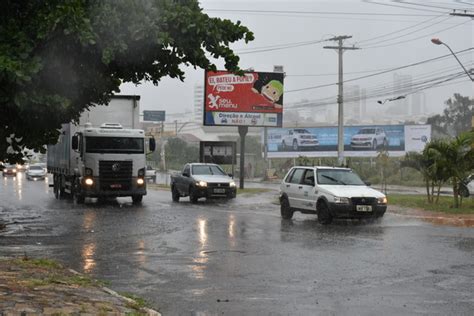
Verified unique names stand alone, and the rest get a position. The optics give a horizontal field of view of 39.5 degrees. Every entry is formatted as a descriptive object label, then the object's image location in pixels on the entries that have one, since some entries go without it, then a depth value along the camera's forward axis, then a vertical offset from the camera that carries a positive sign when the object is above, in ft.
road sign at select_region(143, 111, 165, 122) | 239.30 +19.05
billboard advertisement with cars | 206.39 +9.50
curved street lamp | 92.95 +18.05
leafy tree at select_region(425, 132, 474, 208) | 69.46 +1.27
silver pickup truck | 87.66 -2.07
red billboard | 120.98 +13.21
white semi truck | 80.12 +1.83
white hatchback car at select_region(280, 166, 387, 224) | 56.44 -2.32
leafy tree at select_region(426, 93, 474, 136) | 258.37 +21.28
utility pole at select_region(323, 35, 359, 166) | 138.51 +14.94
